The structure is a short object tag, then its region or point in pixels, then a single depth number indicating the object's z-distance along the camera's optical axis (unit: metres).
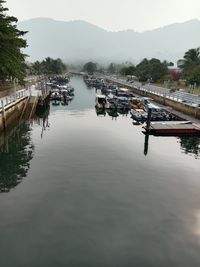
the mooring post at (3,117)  30.06
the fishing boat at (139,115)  38.00
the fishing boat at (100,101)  50.22
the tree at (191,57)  77.83
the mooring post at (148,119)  31.35
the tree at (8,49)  32.29
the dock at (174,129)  30.62
